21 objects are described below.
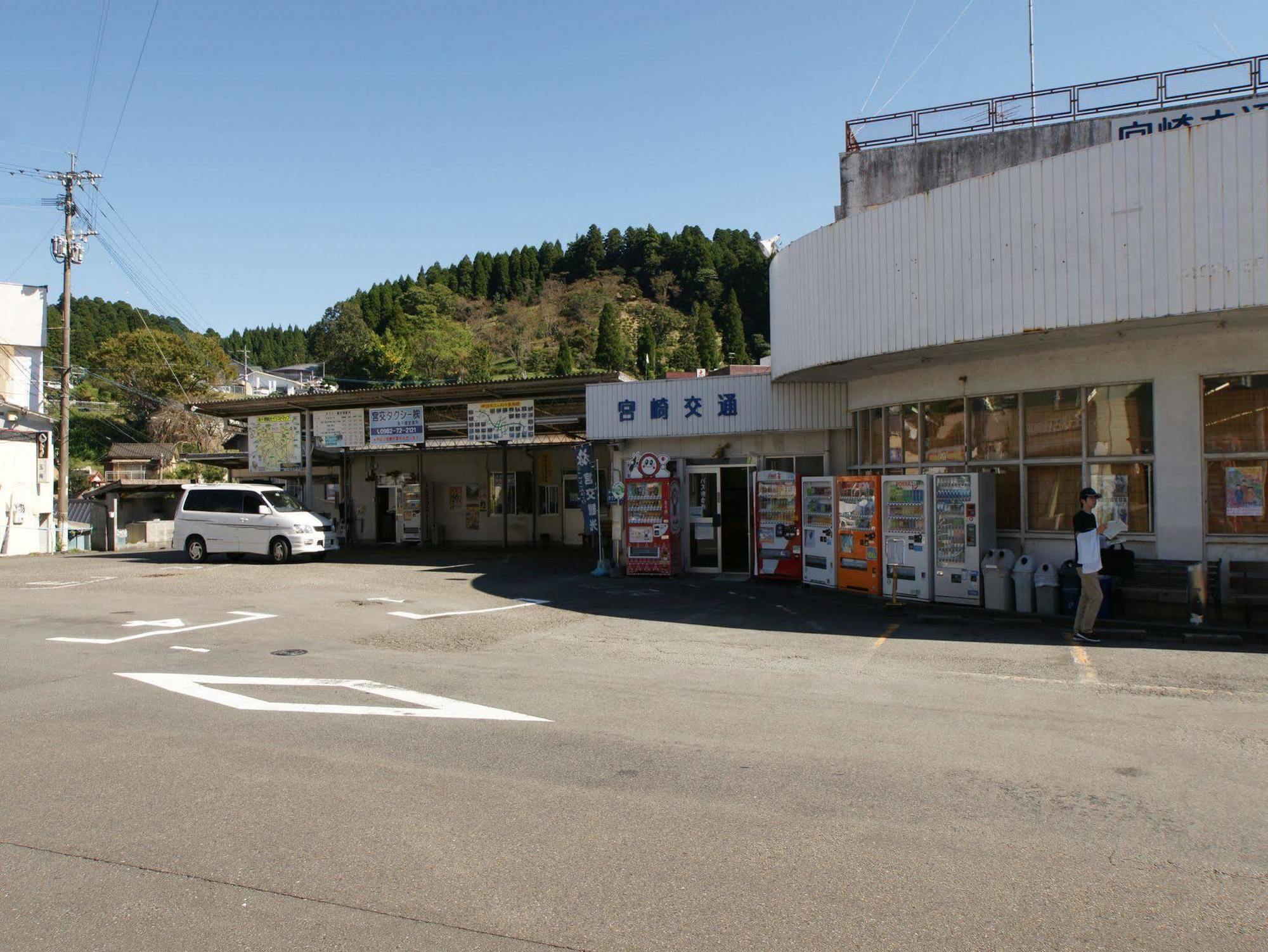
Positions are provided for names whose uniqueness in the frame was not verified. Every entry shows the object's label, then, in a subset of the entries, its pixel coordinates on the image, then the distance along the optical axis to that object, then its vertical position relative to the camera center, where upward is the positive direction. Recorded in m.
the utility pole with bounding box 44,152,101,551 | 32.22 +9.21
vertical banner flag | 20.36 +0.16
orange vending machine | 14.57 -0.88
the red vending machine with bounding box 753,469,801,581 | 16.83 -0.78
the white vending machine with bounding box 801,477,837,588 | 15.73 -0.85
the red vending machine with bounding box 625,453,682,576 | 18.09 -0.66
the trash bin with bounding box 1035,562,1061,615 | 12.27 -1.58
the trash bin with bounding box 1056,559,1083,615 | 12.13 -1.48
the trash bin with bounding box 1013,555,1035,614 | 12.45 -1.47
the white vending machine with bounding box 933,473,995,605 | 13.04 -0.76
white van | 22.97 -0.77
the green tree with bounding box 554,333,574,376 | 88.62 +13.29
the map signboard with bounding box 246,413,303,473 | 26.28 +1.52
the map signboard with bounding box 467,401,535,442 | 22.89 +1.78
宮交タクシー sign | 24.39 +1.83
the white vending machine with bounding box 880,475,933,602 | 13.65 -0.82
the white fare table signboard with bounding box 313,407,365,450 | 25.00 +1.83
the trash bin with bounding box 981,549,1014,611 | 12.66 -1.45
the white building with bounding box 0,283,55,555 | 30.05 +2.40
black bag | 11.56 -1.09
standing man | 10.48 -1.03
